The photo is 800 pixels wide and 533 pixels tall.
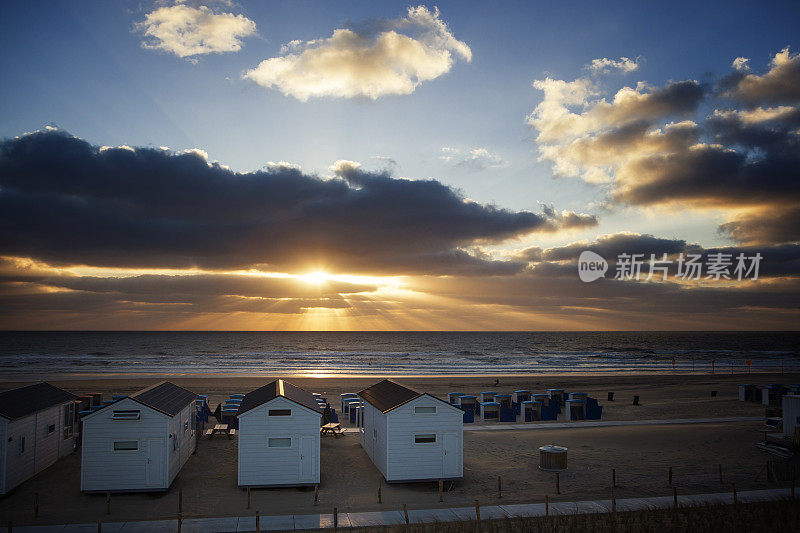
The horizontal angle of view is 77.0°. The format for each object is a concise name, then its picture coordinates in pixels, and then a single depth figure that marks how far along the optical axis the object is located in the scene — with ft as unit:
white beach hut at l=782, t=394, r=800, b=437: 82.79
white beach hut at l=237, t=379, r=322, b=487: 62.23
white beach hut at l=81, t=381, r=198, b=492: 59.52
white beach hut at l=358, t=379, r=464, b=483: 64.13
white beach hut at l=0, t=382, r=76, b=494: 59.41
